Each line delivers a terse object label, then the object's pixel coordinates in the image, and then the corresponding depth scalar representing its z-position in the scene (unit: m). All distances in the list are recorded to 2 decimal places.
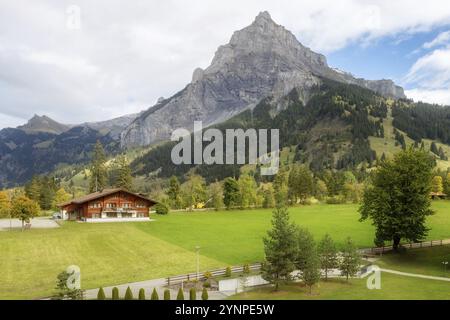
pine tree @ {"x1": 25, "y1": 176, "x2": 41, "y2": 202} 146.38
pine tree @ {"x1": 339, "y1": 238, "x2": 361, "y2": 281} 50.89
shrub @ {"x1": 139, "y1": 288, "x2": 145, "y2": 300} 38.34
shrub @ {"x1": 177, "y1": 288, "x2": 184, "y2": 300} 38.59
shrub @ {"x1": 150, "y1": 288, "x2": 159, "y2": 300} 37.87
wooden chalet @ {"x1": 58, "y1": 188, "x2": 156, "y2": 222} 110.88
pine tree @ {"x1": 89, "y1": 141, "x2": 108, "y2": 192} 147.50
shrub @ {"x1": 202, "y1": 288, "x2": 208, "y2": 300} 39.87
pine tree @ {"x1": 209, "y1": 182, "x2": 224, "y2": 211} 144.62
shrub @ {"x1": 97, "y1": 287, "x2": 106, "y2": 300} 37.59
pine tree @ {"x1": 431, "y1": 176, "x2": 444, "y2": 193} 175.93
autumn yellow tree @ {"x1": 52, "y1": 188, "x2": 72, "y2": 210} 151.12
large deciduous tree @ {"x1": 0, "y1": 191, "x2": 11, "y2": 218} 125.56
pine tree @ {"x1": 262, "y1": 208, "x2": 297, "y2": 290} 46.22
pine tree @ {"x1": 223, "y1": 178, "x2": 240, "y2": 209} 143.25
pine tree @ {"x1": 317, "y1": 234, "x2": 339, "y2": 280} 51.72
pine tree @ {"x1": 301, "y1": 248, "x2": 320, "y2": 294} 44.84
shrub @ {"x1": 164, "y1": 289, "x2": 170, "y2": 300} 38.18
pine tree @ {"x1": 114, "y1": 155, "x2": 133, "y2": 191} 136.62
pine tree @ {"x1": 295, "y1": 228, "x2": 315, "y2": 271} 46.97
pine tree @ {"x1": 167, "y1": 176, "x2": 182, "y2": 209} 150.38
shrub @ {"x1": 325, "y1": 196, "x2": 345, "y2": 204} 163.12
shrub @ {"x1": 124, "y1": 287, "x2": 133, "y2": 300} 38.28
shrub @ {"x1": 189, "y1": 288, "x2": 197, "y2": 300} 39.78
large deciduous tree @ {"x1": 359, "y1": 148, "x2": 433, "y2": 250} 62.53
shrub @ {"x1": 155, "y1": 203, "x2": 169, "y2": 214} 129.76
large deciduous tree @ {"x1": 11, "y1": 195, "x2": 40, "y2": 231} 89.11
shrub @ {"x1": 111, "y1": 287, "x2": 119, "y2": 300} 38.85
